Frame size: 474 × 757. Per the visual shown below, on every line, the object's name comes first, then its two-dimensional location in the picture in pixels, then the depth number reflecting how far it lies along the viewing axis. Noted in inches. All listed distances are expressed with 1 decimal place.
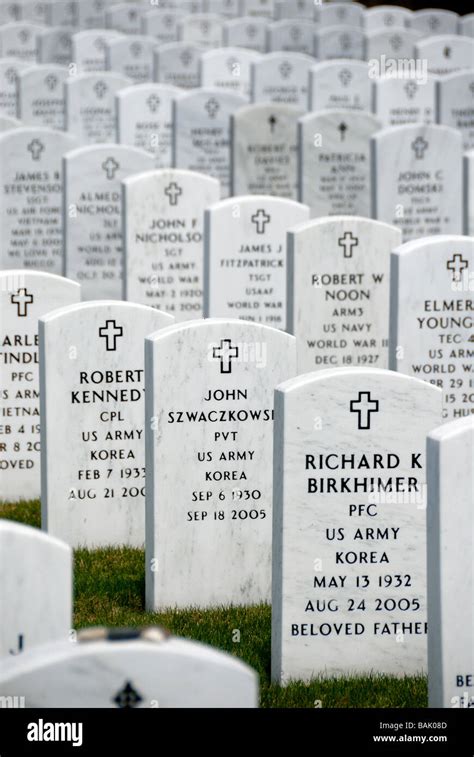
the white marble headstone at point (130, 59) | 828.6
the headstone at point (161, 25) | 952.9
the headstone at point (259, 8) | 1023.6
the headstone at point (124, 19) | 967.0
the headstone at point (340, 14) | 941.8
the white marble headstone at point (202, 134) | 596.4
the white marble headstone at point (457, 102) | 630.5
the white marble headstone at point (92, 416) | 306.8
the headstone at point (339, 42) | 844.6
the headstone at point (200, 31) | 922.7
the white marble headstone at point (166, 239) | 447.8
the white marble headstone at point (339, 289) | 375.9
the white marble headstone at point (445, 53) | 786.2
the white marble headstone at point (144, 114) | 645.3
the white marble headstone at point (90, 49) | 864.3
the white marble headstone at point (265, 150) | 574.9
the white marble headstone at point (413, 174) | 504.4
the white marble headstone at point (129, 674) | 160.4
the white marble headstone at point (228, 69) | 778.8
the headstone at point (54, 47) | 896.3
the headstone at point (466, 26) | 911.7
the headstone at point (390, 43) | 828.0
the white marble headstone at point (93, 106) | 685.3
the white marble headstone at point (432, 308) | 328.8
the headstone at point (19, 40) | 903.7
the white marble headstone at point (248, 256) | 410.3
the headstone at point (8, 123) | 607.1
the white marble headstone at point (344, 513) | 248.8
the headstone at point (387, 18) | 940.6
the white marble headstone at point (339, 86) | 700.7
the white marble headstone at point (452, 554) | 220.2
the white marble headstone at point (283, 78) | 734.5
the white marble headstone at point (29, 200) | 519.2
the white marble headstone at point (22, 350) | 344.8
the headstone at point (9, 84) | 749.3
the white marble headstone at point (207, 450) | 283.9
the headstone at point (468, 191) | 495.5
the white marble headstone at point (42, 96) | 717.9
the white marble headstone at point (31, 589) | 191.5
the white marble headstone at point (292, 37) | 871.1
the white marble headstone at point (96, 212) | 492.4
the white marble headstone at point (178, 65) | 792.3
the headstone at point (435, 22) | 935.0
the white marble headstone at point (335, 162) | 548.1
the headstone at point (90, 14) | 997.2
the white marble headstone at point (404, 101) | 678.5
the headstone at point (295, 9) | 977.5
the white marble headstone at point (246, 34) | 906.1
